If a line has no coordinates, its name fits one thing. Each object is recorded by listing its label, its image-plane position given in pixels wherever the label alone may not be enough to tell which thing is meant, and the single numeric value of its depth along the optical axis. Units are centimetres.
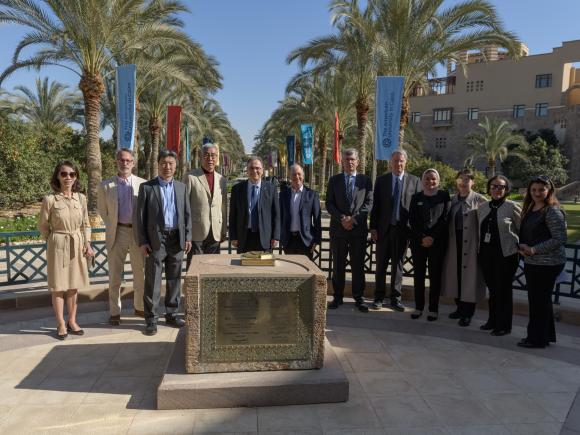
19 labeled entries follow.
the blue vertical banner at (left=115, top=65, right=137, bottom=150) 1130
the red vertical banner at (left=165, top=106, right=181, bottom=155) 1603
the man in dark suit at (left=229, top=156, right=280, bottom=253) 523
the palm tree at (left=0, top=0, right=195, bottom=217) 1195
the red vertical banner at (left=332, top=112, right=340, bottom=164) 2114
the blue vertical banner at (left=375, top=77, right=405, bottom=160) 1082
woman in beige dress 459
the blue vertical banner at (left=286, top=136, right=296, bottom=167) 2898
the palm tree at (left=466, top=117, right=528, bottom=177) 3944
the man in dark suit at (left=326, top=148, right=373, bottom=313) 553
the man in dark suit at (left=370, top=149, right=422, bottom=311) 545
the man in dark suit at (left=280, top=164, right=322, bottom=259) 551
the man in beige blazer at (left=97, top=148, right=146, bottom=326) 495
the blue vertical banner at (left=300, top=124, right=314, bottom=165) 2252
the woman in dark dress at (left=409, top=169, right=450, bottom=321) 520
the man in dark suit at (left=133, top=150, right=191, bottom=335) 475
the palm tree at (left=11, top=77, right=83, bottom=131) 2954
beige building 4844
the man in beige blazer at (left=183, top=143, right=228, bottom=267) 521
